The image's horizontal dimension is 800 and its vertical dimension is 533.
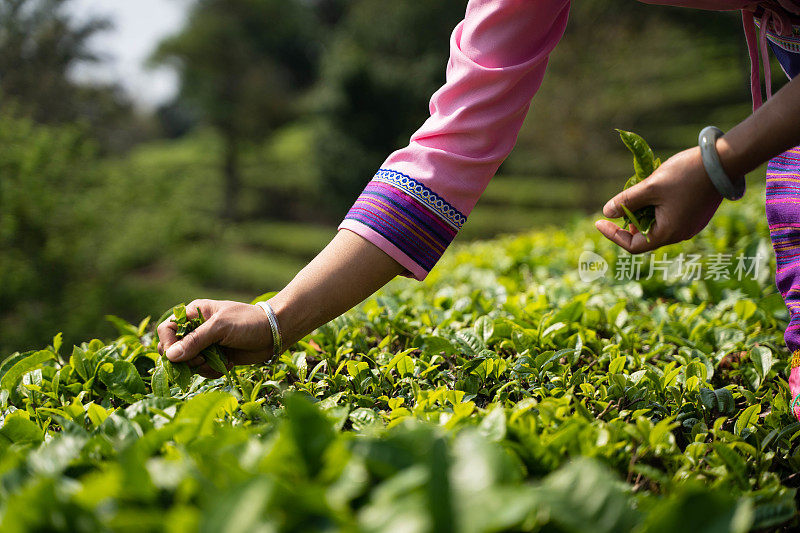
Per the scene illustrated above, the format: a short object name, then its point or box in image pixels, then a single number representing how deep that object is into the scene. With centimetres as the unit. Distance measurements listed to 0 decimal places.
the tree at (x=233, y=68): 2367
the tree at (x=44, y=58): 1140
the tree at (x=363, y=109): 1886
